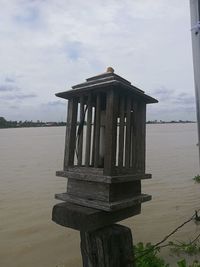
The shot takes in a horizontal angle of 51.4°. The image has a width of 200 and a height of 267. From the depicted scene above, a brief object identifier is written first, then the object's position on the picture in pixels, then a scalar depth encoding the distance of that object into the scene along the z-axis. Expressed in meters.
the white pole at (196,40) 1.35
